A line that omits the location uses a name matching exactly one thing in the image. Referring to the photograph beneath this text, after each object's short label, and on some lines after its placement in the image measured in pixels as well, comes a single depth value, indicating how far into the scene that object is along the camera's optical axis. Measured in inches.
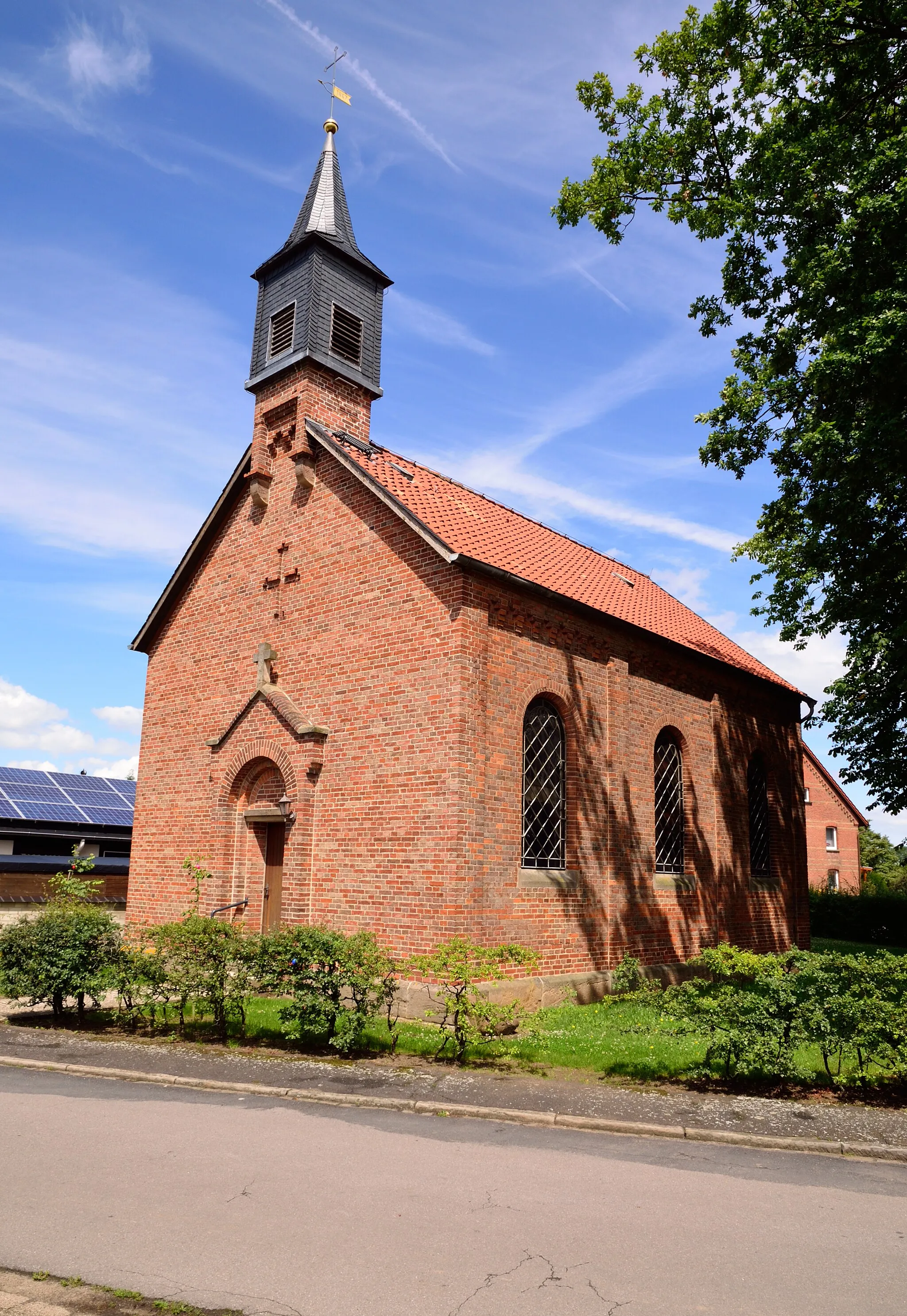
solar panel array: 872.3
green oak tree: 469.1
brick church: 492.7
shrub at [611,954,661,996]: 508.6
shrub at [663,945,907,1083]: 322.0
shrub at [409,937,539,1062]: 382.0
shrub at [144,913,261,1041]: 415.2
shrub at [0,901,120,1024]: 449.1
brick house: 1836.9
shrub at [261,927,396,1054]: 388.8
